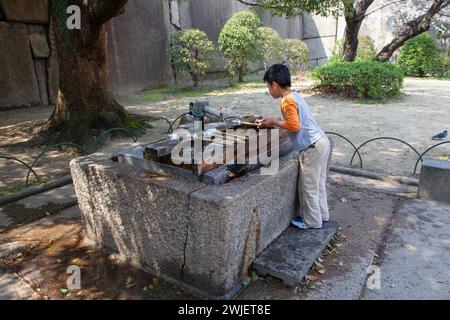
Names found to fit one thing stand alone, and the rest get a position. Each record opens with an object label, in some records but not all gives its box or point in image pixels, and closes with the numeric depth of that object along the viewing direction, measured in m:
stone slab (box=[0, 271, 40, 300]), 2.80
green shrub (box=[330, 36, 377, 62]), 17.20
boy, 3.14
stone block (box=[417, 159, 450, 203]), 4.25
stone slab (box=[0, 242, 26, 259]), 3.35
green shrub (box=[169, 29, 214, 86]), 13.01
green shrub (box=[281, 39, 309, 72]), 15.75
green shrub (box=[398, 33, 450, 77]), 15.35
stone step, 2.85
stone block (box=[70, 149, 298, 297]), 2.60
